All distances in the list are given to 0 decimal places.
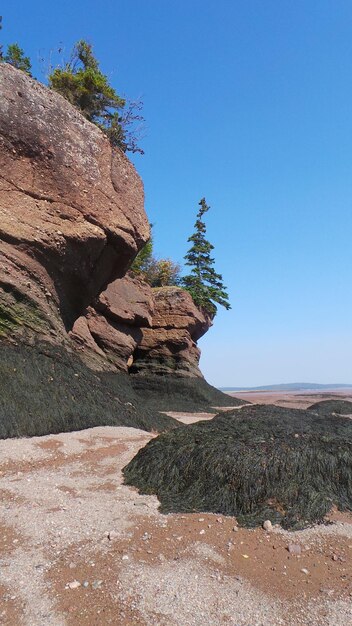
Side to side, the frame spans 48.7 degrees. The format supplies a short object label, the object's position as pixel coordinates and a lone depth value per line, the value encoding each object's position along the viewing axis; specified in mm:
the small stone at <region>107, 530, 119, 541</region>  4113
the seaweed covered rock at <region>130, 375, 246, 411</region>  23047
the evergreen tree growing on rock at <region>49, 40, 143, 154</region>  18947
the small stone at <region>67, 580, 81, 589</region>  3279
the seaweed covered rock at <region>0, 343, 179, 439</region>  8703
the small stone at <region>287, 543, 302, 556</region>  3938
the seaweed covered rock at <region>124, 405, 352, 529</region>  4891
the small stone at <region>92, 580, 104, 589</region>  3295
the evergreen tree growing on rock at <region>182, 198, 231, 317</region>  33156
